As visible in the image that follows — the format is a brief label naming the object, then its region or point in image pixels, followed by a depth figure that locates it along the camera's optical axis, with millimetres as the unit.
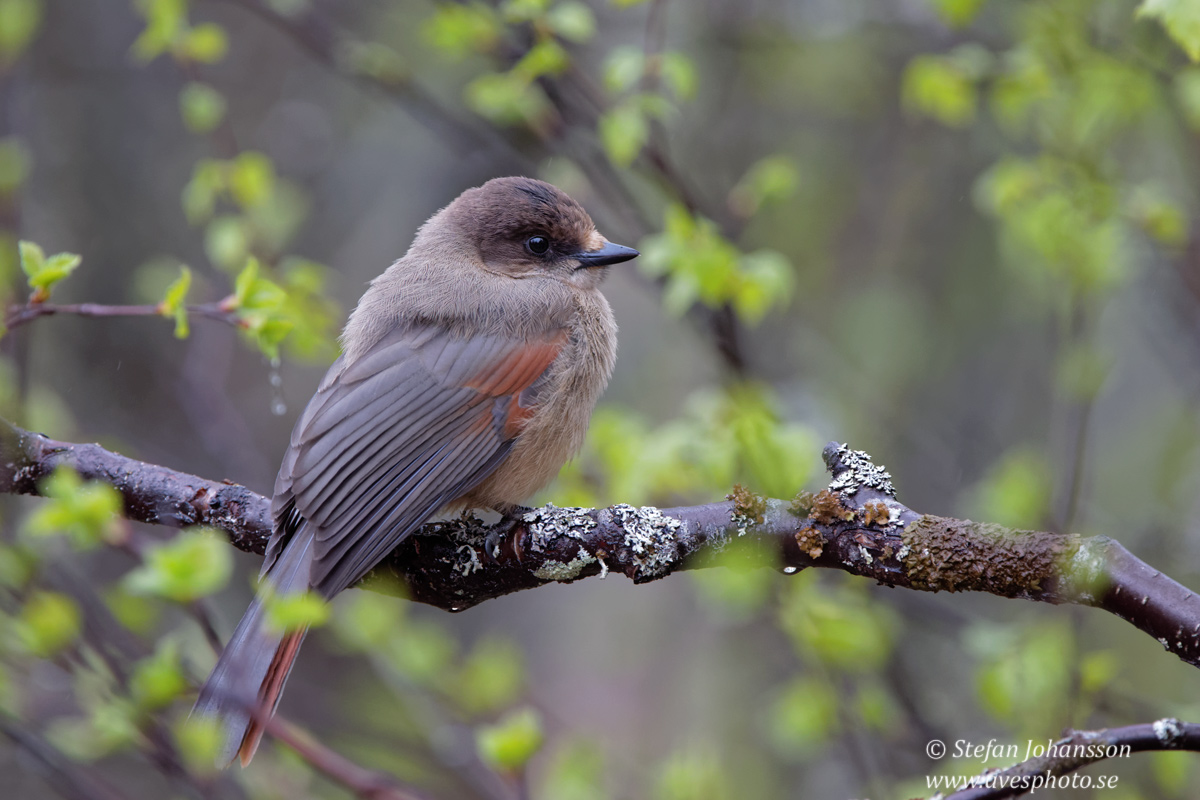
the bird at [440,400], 6961
